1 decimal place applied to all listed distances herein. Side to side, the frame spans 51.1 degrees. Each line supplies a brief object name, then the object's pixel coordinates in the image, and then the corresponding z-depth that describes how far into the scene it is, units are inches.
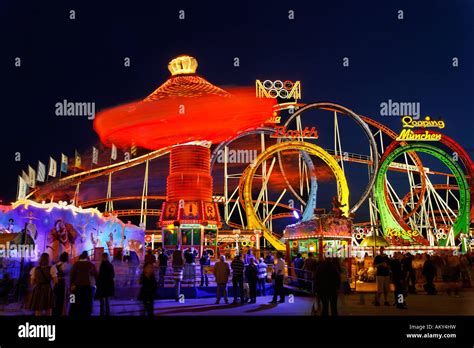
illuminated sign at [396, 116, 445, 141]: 1392.7
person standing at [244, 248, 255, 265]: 670.3
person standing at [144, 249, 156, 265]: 554.7
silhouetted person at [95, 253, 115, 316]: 384.7
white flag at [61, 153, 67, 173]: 1608.0
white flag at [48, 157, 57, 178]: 1603.1
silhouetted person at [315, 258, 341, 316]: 376.5
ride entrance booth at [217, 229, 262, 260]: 1354.9
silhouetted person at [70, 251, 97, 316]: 365.1
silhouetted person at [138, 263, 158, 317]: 379.9
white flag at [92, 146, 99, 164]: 1657.7
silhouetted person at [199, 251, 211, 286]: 646.6
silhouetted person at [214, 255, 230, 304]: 520.7
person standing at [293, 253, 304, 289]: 648.6
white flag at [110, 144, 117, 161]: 1693.9
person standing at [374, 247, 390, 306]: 488.1
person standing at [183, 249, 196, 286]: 629.3
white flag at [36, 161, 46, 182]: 1621.6
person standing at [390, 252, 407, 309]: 465.8
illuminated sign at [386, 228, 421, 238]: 1221.7
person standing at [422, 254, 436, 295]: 597.3
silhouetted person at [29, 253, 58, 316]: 357.7
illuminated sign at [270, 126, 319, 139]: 1453.0
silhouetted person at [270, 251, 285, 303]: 542.0
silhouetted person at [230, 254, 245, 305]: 525.7
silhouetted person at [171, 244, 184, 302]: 579.8
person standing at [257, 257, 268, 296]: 593.8
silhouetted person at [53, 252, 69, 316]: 373.1
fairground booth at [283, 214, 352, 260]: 912.9
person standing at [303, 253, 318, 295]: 597.0
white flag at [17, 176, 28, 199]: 1481.3
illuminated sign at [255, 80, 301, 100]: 1609.3
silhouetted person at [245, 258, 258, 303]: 532.7
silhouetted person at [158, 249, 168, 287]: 601.3
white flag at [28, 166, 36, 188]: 1625.2
